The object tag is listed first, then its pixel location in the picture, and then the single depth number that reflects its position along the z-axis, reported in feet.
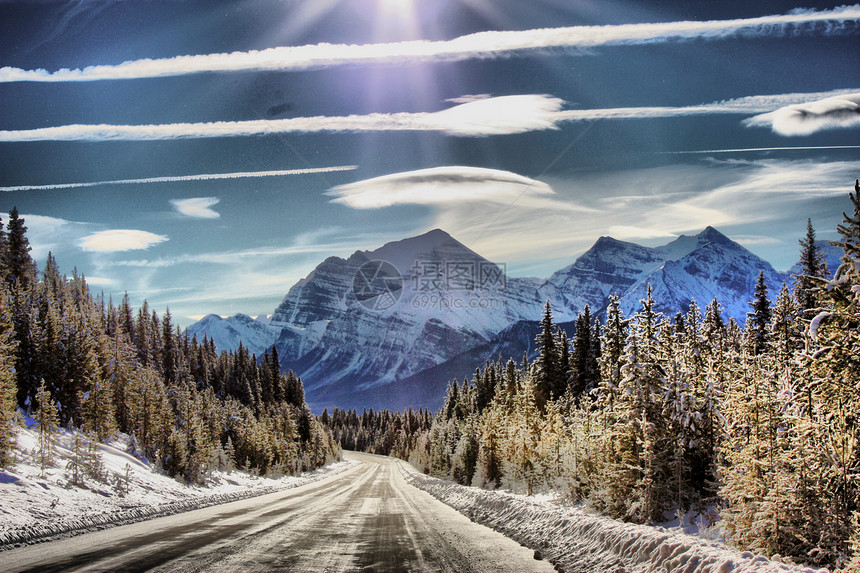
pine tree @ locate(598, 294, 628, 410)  77.10
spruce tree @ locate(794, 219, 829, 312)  137.79
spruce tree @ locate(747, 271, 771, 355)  169.74
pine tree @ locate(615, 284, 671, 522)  62.80
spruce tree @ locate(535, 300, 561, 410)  196.85
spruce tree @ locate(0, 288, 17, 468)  73.78
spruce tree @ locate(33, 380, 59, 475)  82.94
